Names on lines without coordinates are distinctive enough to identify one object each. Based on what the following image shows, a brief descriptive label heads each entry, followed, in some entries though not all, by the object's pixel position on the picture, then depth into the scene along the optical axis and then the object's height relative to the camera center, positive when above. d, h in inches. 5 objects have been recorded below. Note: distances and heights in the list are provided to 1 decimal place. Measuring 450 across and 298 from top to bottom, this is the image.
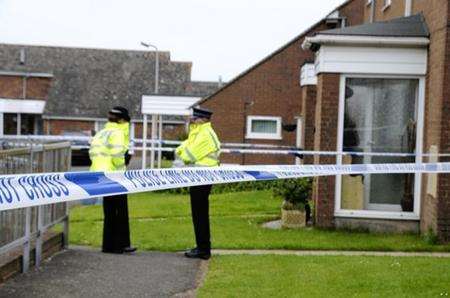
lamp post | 1610.4 -2.5
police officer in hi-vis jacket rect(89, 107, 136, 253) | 598.8 -15.8
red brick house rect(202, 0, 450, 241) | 749.7 +16.3
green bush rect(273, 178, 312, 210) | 799.7 -36.3
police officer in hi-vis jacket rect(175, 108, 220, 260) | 592.8 -12.9
